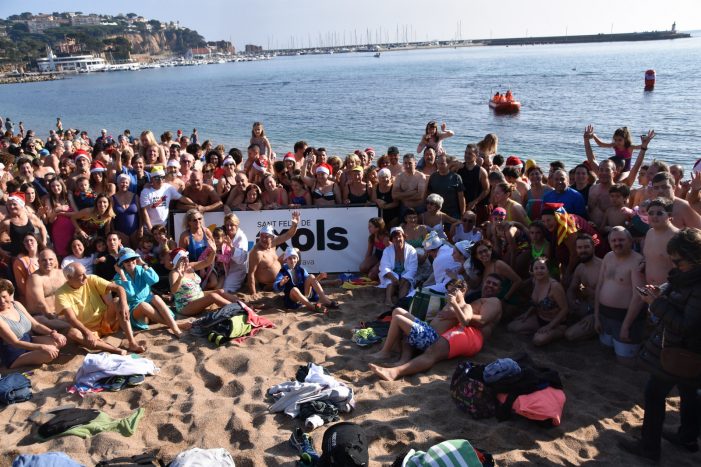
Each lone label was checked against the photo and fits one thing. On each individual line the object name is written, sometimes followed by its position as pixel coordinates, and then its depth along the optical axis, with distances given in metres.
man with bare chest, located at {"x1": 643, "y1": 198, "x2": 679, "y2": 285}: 5.48
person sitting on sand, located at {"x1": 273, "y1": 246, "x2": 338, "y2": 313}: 7.63
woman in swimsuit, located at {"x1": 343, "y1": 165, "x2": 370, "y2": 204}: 8.98
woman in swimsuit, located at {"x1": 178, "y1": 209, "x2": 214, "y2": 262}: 7.84
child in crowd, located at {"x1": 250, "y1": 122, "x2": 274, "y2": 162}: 11.73
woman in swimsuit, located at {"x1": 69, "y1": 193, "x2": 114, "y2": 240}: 7.90
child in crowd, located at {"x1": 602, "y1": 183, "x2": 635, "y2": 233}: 7.03
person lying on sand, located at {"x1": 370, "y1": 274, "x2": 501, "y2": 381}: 5.95
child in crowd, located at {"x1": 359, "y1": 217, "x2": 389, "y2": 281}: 8.31
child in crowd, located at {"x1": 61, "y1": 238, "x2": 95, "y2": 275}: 7.33
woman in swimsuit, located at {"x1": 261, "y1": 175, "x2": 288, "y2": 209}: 8.92
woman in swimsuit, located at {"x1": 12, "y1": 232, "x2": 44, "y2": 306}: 6.98
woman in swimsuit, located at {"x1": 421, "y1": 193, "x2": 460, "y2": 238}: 8.15
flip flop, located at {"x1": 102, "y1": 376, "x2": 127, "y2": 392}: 5.71
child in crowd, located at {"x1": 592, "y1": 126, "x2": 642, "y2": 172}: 9.52
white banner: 8.91
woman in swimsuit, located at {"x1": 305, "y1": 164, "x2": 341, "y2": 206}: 9.10
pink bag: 4.82
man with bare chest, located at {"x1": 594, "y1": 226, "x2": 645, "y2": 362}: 5.82
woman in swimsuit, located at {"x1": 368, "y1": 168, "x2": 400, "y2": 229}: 8.85
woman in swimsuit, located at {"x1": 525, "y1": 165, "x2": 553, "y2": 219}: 7.92
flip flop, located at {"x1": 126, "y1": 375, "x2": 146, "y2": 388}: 5.80
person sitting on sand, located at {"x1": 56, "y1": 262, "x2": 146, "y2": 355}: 6.45
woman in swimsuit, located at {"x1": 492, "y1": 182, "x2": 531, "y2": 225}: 7.58
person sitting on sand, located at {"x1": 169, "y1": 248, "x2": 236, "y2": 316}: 7.34
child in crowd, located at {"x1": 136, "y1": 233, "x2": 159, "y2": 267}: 7.83
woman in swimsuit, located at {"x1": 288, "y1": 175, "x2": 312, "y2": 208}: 9.00
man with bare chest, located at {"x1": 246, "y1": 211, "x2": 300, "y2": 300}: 7.86
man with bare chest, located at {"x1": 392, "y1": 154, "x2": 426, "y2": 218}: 8.72
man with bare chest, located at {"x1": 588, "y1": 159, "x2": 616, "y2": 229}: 7.45
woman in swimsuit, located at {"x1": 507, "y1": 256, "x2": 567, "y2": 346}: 6.34
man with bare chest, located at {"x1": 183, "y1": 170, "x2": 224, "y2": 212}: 8.76
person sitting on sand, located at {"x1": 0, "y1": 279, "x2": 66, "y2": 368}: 5.96
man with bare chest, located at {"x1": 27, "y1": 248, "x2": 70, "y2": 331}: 6.58
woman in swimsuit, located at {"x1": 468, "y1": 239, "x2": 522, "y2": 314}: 6.79
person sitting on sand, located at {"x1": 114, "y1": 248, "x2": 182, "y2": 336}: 6.97
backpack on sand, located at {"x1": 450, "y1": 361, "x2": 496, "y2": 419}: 5.04
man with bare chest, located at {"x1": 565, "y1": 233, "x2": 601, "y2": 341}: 6.35
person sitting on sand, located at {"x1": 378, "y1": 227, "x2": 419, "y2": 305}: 7.66
